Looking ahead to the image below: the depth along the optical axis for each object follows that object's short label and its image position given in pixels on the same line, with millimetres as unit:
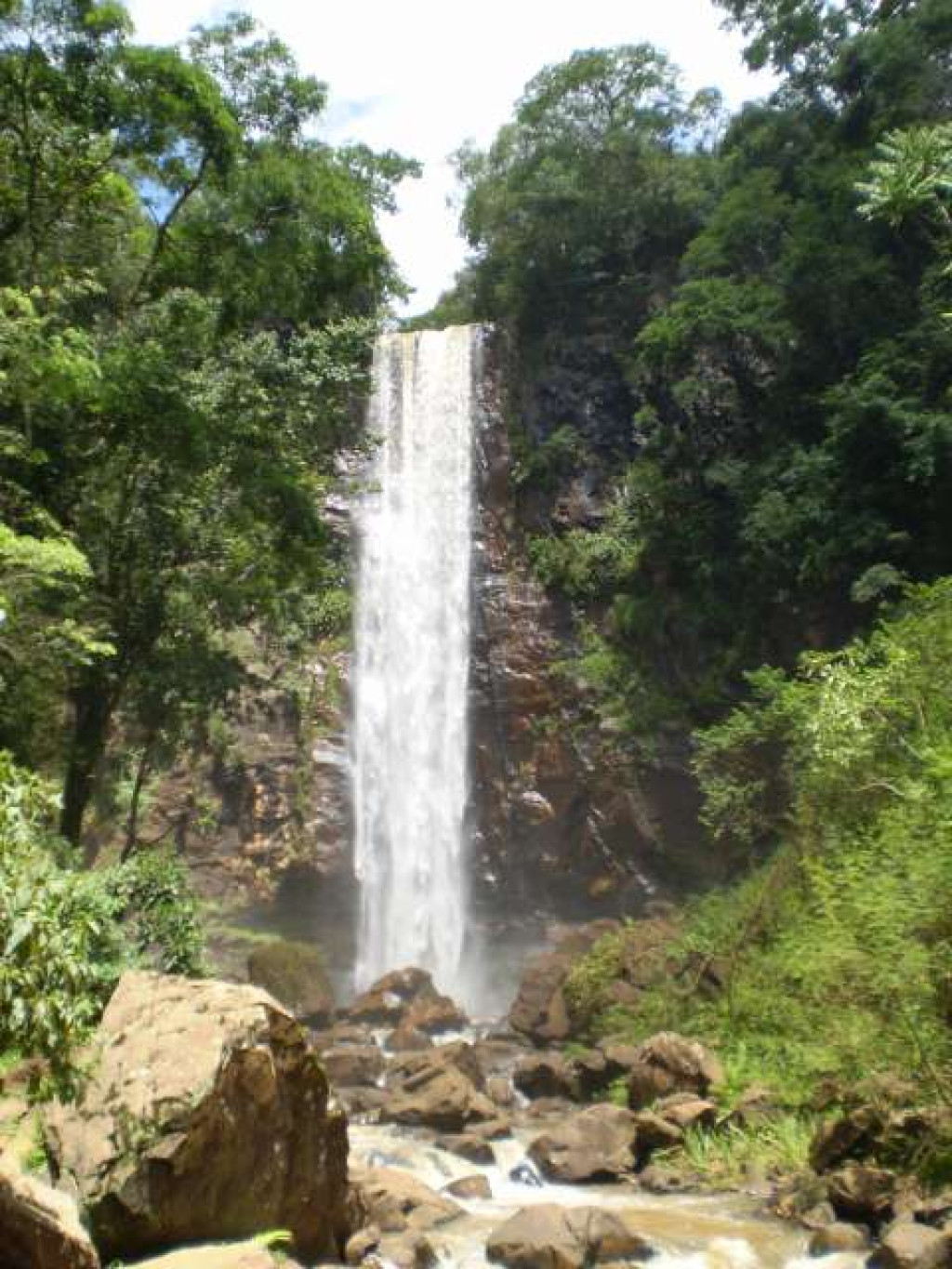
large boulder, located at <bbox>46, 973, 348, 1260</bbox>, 5512
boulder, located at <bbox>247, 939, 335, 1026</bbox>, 17031
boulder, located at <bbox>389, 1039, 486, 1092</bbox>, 13453
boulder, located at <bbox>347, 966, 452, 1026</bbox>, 17188
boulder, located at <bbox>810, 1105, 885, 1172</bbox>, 8406
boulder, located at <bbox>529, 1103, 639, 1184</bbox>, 10000
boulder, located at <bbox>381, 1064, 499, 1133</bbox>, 11898
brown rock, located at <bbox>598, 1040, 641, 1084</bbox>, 12508
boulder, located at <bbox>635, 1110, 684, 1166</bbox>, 10055
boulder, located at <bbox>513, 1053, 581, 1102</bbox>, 13242
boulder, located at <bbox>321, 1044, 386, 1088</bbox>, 13938
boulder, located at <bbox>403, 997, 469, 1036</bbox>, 16656
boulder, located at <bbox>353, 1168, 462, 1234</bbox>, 8312
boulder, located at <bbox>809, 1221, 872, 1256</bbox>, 7473
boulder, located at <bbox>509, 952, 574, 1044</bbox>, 15477
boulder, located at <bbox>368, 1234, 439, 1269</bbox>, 7238
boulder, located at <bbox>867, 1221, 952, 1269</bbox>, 6375
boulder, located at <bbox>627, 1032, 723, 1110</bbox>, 11188
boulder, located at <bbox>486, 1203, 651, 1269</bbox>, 7426
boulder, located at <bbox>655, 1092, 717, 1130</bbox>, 10242
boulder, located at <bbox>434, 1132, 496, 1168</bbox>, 10891
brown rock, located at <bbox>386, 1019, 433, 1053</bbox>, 15570
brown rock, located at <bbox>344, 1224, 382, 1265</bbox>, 7090
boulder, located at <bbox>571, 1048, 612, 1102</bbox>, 12836
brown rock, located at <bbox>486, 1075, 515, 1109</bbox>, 13133
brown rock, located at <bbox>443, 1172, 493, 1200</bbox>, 9672
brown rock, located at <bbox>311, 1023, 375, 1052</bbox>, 15719
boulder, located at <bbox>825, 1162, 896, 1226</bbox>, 7785
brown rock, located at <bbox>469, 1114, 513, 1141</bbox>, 11547
